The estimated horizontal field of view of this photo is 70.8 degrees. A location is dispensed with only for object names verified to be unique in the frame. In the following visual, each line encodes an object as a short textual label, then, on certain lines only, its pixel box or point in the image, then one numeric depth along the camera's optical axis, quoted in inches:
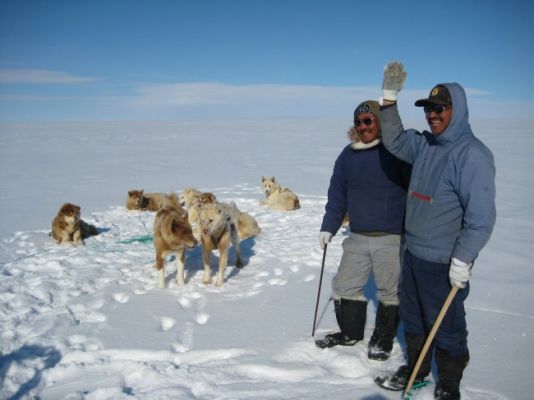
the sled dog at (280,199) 391.5
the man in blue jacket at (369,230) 131.2
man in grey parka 97.7
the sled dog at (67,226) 275.1
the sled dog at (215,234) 213.5
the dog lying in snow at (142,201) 391.5
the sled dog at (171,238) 201.8
